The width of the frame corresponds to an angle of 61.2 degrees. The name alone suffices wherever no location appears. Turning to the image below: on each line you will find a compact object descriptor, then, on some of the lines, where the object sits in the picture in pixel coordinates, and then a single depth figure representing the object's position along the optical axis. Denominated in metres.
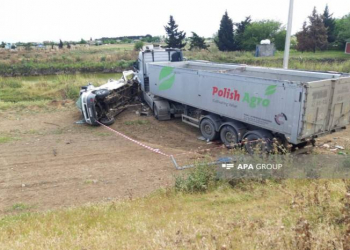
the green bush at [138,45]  49.44
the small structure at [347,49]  38.69
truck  7.05
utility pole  11.32
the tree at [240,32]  48.00
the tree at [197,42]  47.93
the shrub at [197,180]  5.80
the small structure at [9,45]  64.19
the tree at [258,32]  48.19
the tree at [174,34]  49.41
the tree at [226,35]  46.62
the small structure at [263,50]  39.44
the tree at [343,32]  42.93
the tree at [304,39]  43.90
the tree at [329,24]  47.44
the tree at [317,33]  43.50
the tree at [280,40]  52.27
